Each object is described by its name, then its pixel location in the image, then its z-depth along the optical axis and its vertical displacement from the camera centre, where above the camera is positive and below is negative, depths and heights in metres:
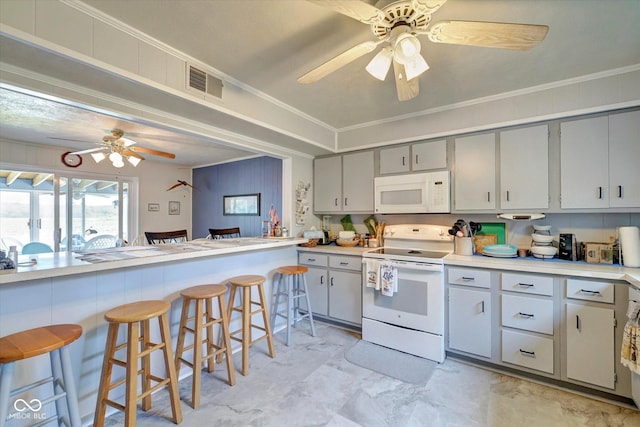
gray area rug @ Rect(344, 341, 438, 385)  2.29 -1.35
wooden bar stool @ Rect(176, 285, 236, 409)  1.94 -0.89
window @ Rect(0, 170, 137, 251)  4.21 +0.10
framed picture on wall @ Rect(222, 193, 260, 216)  4.84 +0.18
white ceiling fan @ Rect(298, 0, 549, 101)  1.24 +0.88
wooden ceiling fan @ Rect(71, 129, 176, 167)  3.43 +0.85
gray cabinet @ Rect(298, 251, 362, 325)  3.09 -0.84
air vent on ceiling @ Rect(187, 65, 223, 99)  2.01 +1.01
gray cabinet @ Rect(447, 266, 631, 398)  1.92 -0.88
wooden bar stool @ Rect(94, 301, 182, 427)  1.54 -0.85
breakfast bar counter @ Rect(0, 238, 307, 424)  1.53 -0.50
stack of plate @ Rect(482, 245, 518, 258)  2.54 -0.35
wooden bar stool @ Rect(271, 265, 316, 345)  2.92 -0.90
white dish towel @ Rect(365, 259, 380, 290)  2.77 -0.61
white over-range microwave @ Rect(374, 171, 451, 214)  2.87 +0.23
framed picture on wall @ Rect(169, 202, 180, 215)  5.85 +0.13
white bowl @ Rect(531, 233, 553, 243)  2.47 -0.23
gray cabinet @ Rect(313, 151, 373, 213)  3.44 +0.41
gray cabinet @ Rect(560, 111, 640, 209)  2.13 +0.42
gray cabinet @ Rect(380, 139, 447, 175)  2.92 +0.63
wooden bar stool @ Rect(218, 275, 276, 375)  2.31 -0.86
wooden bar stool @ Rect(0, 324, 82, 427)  1.19 -0.69
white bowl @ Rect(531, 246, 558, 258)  2.44 -0.34
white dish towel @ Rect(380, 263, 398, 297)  2.69 -0.65
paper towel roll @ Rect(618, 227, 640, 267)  2.06 -0.24
